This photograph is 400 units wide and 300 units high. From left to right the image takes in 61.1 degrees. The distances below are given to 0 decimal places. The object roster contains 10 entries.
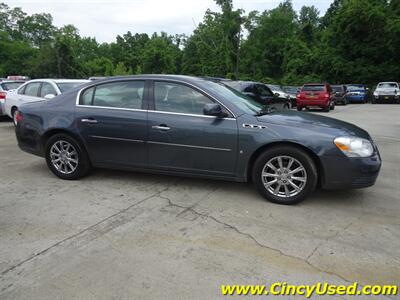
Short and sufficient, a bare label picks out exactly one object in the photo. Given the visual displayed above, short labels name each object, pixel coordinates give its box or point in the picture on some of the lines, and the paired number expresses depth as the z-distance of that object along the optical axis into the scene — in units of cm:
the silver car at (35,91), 941
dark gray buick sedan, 404
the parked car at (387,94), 2481
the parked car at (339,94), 2372
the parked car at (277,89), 1790
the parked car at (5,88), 1155
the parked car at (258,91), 1095
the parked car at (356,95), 2686
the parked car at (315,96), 1794
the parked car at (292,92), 2108
